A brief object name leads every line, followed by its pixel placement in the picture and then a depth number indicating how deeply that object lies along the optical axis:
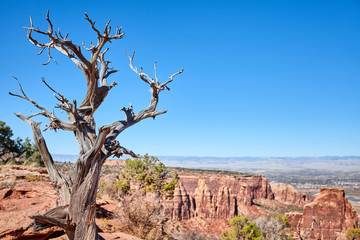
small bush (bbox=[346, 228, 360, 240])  36.45
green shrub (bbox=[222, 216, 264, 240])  23.28
